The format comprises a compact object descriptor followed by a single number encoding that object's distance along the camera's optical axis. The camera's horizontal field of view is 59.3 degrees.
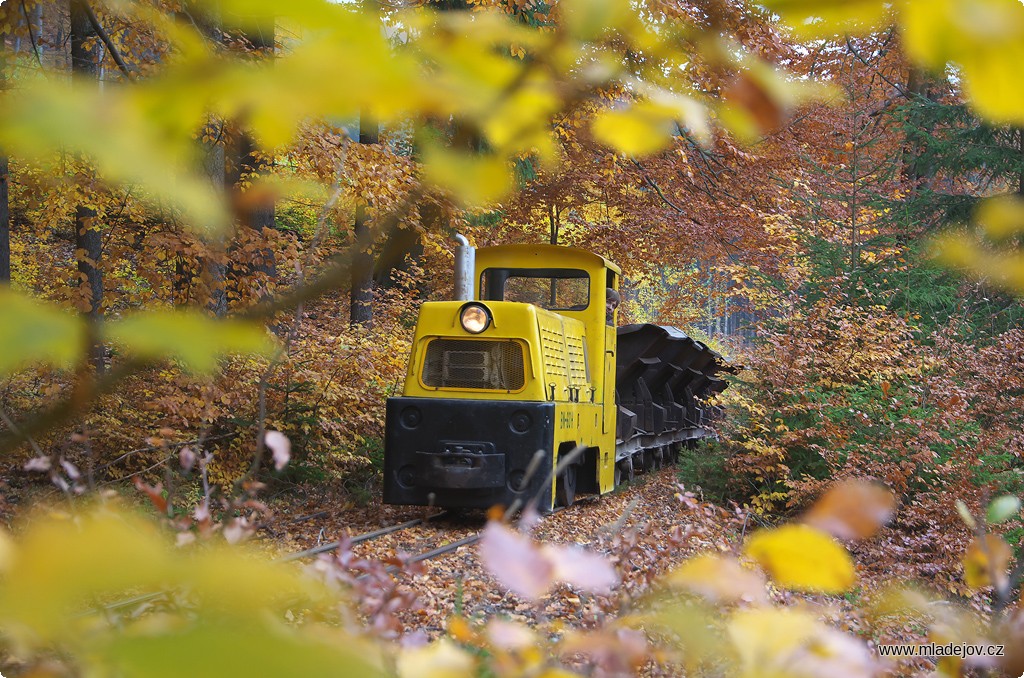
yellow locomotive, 9.19
